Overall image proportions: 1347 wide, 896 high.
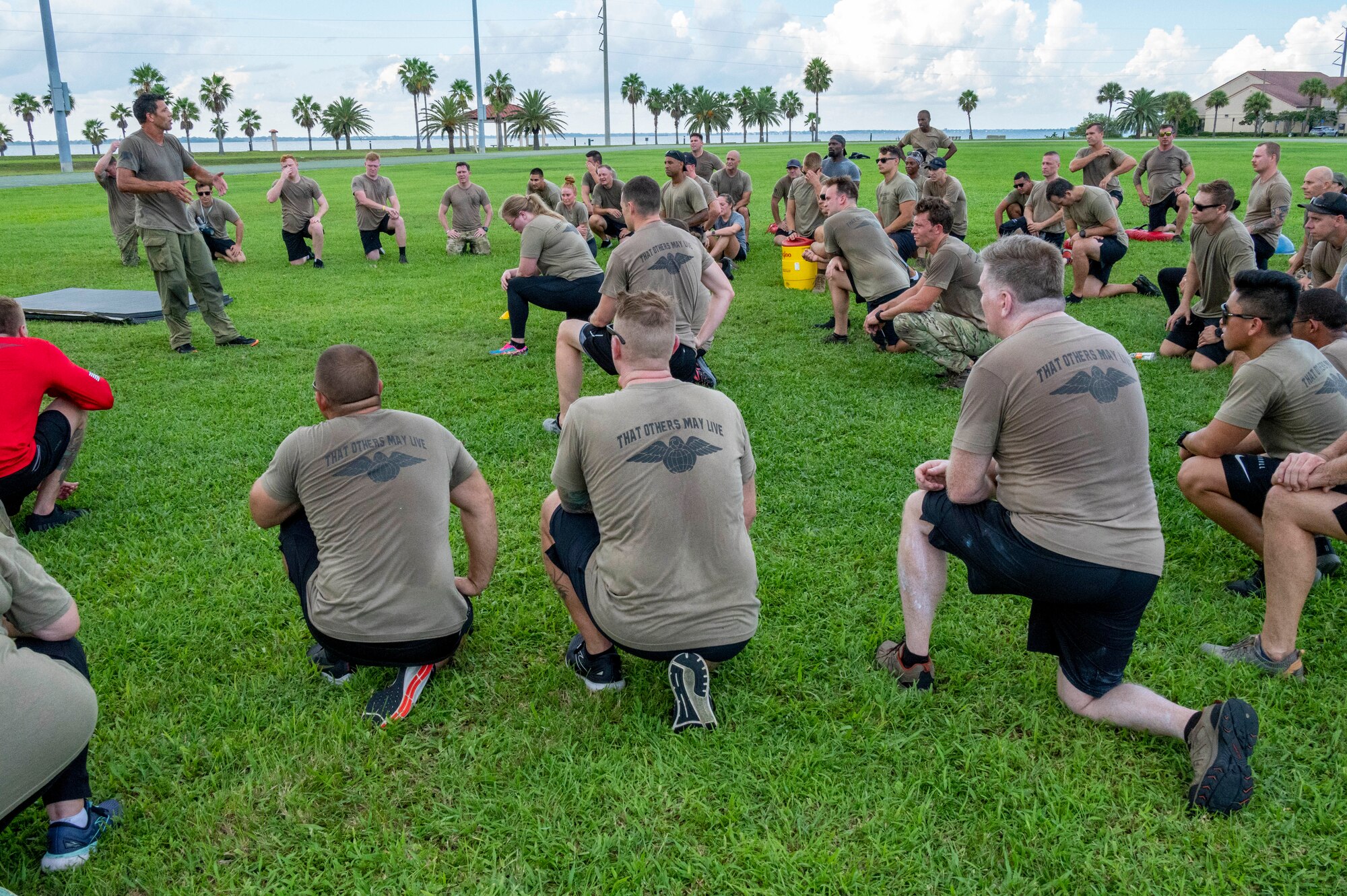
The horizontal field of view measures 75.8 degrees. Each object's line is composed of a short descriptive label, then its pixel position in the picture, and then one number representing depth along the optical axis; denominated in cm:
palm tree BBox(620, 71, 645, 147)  11019
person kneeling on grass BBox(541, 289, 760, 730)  296
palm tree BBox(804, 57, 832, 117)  11731
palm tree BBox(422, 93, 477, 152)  9056
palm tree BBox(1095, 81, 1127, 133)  9944
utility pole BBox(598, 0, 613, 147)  6544
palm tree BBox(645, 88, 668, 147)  10719
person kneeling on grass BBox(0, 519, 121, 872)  231
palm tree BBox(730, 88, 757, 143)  10681
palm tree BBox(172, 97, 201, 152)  9118
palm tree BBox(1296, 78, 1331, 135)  8750
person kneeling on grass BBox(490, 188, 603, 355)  778
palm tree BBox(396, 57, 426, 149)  10150
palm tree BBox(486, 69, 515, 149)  9650
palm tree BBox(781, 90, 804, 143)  11581
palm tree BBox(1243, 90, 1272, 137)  8506
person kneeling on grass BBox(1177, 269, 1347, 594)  367
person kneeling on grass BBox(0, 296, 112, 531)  458
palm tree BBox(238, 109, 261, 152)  10350
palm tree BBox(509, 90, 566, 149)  9381
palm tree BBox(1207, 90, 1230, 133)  9875
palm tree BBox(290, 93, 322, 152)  10106
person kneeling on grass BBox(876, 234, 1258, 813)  285
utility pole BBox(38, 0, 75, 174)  3481
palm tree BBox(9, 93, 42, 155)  10406
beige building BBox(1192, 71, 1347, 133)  9481
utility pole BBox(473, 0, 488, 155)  5219
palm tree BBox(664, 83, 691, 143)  10594
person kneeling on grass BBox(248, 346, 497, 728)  308
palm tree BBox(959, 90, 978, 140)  11019
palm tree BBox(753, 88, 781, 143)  10931
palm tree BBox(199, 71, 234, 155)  10062
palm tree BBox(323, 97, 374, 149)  9919
